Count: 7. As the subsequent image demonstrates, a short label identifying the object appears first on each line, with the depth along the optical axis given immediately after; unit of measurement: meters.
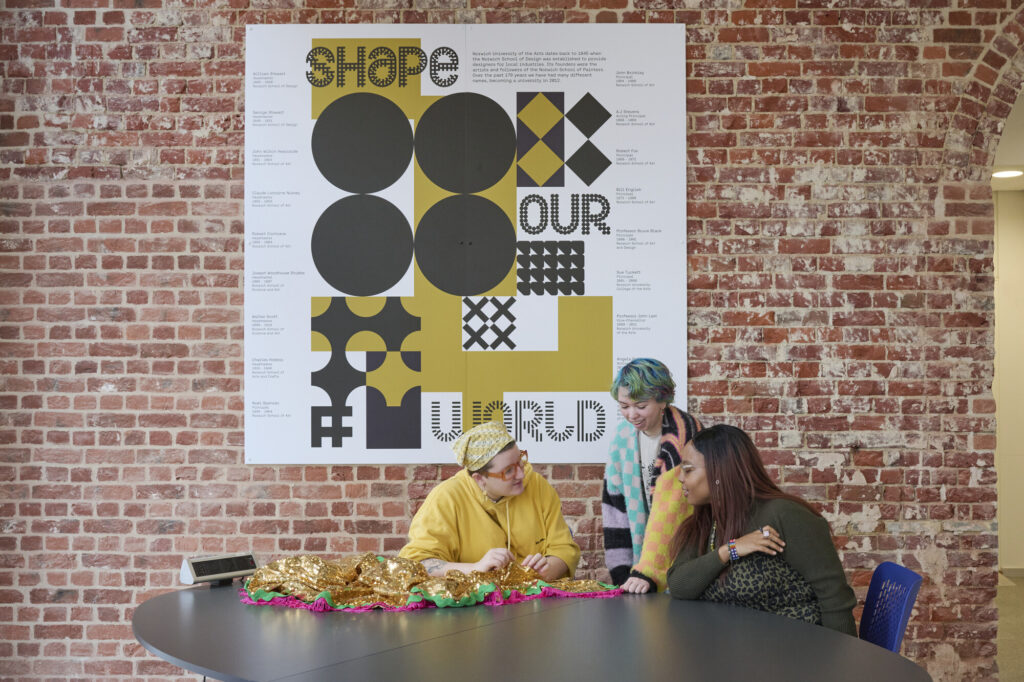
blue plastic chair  2.72
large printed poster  4.36
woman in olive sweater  2.66
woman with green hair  3.50
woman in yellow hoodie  3.24
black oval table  2.12
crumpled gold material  2.86
